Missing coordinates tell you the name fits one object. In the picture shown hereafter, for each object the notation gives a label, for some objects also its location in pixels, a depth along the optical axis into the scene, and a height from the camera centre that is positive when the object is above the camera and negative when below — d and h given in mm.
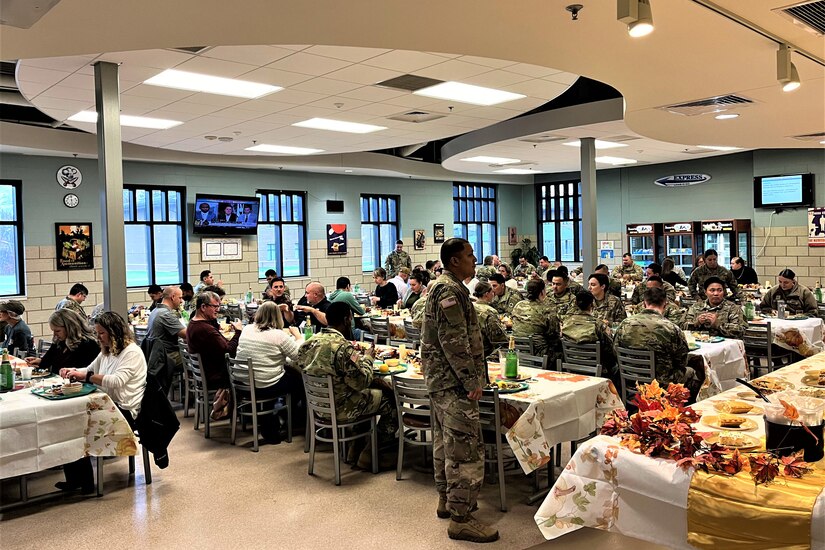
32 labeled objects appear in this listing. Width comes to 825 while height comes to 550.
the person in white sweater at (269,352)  5477 -765
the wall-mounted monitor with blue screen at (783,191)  12617 +1121
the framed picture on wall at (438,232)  16734 +641
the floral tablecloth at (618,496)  2279 -911
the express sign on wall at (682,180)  14758 +1626
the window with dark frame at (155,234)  12000 +571
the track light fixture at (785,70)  4203 +1160
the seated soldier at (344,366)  4582 -754
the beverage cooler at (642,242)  15609 +214
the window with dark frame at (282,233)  13852 +614
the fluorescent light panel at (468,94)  6654 +1733
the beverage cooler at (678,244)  14812 +150
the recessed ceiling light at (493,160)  13083 +1950
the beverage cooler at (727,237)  13812 +256
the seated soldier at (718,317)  6352 -661
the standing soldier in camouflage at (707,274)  9910 -388
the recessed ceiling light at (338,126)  8536 +1815
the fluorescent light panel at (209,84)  6004 +1734
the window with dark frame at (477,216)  17797 +1099
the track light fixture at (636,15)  3004 +1097
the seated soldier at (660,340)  4992 -700
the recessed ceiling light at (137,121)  7775 +1804
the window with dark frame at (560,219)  18016 +957
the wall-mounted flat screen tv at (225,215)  12390 +941
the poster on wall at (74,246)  10828 +354
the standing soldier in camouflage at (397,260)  13562 -40
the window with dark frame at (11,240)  10438 +465
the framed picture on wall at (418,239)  16250 +461
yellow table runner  1973 -828
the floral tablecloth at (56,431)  4020 -1056
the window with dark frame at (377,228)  15648 +744
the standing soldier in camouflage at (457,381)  3570 -691
